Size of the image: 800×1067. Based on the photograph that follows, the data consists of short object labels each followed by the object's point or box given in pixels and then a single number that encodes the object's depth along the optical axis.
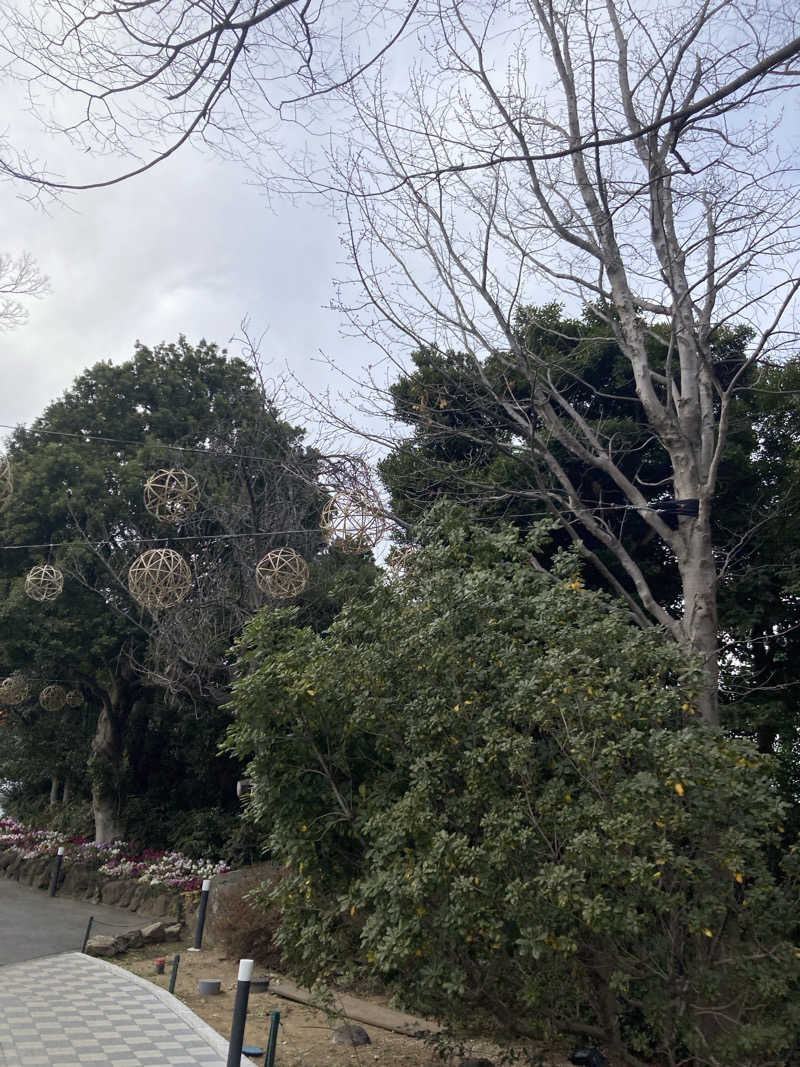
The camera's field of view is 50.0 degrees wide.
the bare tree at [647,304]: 7.53
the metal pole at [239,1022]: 4.72
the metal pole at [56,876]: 15.52
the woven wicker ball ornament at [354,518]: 9.07
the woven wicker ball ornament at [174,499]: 11.45
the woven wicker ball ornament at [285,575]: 10.70
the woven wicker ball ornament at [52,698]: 17.92
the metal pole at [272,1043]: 6.02
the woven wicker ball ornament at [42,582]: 12.93
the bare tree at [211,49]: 3.59
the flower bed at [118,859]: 14.16
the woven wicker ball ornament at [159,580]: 11.20
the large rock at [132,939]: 11.17
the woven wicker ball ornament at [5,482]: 8.85
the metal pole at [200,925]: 11.22
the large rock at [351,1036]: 7.57
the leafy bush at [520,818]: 5.03
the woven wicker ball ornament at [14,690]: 16.91
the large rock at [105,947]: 10.83
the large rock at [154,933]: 11.50
